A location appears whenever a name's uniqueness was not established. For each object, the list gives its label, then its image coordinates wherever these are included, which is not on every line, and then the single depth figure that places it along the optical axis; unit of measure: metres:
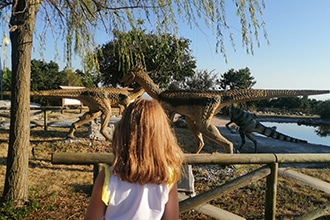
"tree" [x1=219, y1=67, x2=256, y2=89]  24.69
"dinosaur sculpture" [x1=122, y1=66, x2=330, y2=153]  4.30
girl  1.31
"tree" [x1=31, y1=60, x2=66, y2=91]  22.64
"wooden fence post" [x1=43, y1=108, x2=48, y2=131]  8.16
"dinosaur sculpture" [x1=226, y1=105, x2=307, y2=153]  7.34
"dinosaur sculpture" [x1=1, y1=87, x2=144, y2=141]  5.90
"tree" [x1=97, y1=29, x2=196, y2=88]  13.41
